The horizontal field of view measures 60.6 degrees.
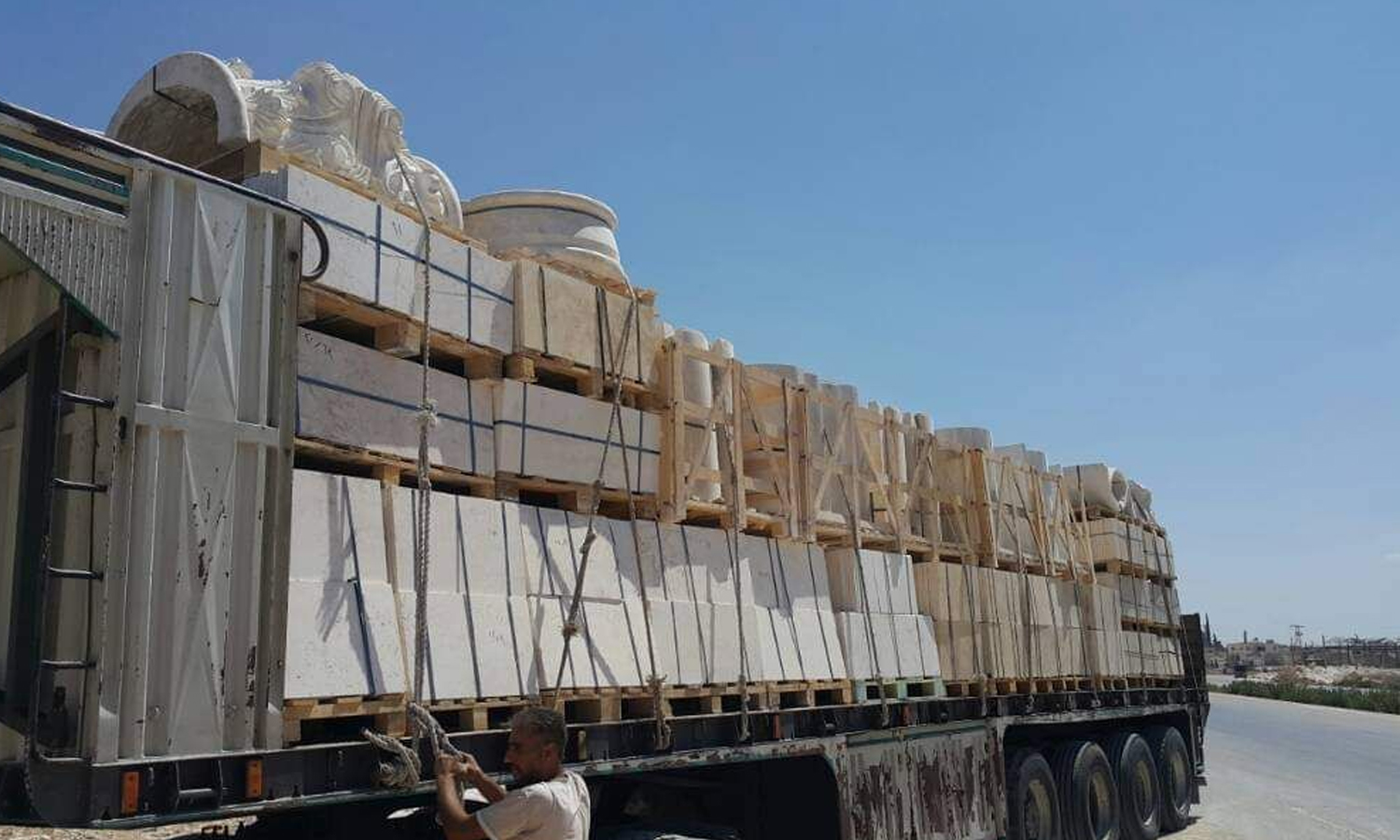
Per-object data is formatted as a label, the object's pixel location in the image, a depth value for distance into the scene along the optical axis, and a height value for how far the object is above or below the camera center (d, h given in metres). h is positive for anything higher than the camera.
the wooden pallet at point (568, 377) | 5.65 +1.47
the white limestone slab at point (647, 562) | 5.92 +0.53
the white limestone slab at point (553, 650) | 5.21 +0.10
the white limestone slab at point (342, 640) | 4.20 +0.15
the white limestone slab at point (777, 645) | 6.75 +0.11
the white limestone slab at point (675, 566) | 6.19 +0.52
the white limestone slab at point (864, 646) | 7.57 +0.09
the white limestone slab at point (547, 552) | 5.36 +0.54
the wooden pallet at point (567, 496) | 5.54 +0.86
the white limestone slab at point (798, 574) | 7.21 +0.53
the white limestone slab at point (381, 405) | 4.61 +1.11
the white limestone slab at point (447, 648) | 4.66 +0.11
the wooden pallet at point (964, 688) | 8.91 -0.23
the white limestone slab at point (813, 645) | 7.12 +0.10
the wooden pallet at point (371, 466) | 4.63 +0.87
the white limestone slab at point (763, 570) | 6.86 +0.54
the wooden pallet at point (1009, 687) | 9.37 -0.26
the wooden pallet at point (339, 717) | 4.18 -0.13
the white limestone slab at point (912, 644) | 8.14 +0.10
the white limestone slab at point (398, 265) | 4.75 +1.75
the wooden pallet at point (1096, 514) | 12.41 +1.42
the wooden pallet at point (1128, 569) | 12.68 +0.86
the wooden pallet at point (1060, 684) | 10.27 -0.28
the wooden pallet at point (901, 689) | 7.64 -0.20
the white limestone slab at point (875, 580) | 7.74 +0.53
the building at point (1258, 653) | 92.25 -0.76
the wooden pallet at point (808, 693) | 6.80 -0.18
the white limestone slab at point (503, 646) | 4.91 +0.12
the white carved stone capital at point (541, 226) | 7.00 +2.61
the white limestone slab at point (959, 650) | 8.69 +0.05
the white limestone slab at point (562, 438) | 5.50 +1.11
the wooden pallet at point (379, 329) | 4.78 +1.47
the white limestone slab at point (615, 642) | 5.53 +0.13
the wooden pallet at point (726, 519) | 6.73 +0.85
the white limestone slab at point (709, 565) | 6.39 +0.54
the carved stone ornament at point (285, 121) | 5.50 +2.70
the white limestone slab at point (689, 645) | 6.05 +0.11
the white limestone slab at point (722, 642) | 6.25 +0.12
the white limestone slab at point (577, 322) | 5.70 +1.73
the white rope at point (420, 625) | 4.37 +0.20
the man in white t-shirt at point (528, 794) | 3.50 -0.35
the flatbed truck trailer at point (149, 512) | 3.62 +0.56
